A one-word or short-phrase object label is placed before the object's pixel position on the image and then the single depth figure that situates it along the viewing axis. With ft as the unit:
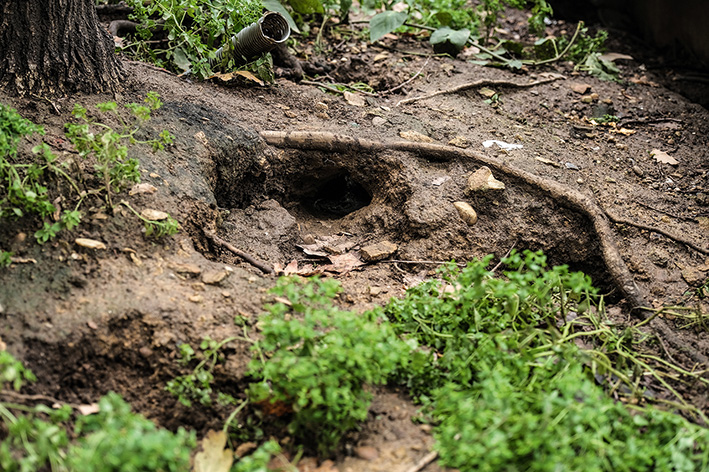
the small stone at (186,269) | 8.79
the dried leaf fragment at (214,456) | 6.89
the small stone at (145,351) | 7.79
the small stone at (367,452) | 7.13
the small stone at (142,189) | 9.36
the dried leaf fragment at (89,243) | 8.36
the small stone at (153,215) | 9.08
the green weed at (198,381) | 7.57
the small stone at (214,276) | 8.76
